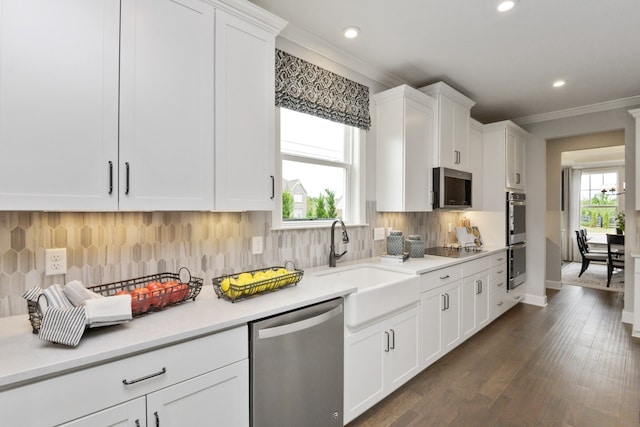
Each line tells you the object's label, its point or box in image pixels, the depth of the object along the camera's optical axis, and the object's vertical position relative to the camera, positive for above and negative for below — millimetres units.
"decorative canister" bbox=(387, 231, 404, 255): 2896 -239
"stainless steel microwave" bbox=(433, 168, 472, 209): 3273 +293
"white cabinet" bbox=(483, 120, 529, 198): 4137 +743
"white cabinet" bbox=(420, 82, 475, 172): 3281 +943
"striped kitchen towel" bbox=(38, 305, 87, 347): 1082 -367
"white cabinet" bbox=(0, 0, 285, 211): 1190 +476
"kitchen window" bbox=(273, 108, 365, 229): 2516 +372
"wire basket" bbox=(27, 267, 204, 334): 1220 -352
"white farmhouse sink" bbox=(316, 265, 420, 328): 1911 -505
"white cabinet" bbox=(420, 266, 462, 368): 2597 -811
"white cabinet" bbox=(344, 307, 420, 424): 1946 -935
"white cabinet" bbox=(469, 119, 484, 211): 3973 +680
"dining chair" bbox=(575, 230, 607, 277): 6285 -732
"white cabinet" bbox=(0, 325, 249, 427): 987 -603
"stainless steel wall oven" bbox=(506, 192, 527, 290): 4156 -288
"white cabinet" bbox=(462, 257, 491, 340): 3164 -796
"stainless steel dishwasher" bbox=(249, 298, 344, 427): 1468 -737
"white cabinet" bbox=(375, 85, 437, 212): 2969 +621
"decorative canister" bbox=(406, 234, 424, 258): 3084 -296
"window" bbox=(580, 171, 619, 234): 8008 +407
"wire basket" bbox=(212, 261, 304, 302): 1621 -348
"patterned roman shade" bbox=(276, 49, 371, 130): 2369 +982
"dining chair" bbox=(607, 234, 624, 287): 5609 -637
